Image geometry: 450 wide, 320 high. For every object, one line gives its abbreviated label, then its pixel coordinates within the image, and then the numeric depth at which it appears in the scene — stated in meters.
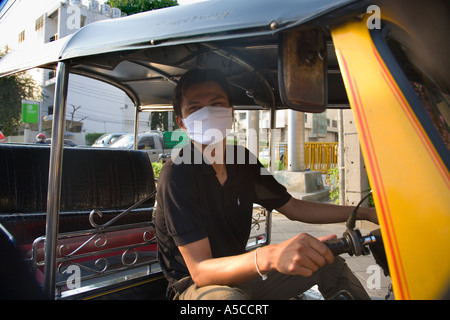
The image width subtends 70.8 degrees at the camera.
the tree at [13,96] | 18.03
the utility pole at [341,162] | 5.71
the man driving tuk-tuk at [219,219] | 1.10
